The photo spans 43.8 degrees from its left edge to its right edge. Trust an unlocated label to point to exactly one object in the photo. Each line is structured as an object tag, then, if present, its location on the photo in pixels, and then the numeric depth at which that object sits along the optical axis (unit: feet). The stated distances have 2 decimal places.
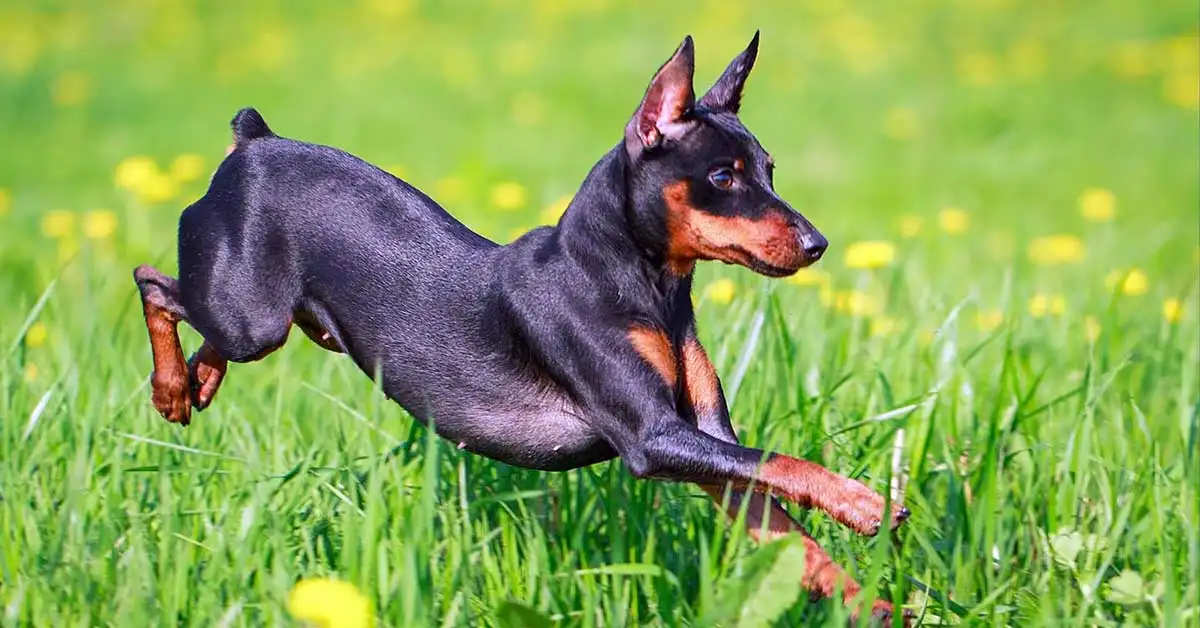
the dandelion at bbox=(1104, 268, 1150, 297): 13.64
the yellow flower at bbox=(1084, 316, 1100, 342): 15.59
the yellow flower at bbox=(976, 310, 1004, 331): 16.78
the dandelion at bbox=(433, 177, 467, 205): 25.63
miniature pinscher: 9.49
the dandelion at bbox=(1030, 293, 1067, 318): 16.37
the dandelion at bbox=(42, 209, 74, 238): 19.56
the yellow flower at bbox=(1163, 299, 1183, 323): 14.66
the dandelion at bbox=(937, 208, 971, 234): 17.44
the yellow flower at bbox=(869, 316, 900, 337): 15.51
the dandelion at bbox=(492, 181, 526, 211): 18.72
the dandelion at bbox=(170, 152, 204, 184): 18.76
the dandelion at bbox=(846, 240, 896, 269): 14.61
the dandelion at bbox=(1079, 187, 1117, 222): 19.36
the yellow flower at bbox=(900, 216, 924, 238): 16.29
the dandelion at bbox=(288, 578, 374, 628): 7.09
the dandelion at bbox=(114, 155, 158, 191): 17.58
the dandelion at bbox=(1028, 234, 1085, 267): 18.21
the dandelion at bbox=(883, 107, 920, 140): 35.32
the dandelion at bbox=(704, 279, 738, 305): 14.94
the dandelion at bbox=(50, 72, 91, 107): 37.37
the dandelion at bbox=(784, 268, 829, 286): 16.08
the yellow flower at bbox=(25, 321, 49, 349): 16.63
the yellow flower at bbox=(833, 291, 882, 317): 15.61
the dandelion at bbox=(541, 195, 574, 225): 18.24
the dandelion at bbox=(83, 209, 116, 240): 18.57
